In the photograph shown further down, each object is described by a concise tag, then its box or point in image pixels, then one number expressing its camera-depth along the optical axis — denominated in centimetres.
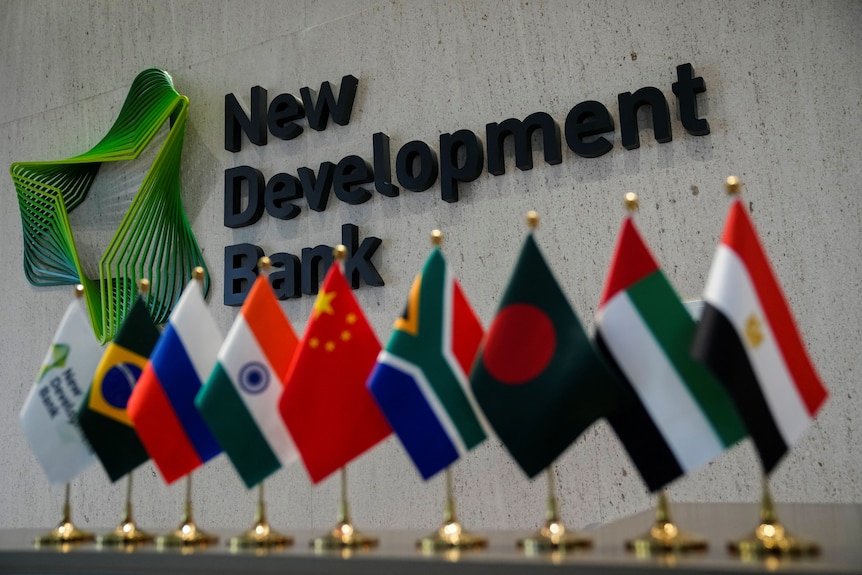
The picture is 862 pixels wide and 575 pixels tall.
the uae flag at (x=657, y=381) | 163
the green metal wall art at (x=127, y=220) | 449
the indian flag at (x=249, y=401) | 202
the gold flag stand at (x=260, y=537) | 187
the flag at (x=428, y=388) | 184
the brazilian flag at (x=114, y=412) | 222
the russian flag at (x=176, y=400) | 212
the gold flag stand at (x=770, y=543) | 139
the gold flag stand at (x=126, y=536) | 201
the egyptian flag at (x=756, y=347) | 153
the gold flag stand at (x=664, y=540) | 147
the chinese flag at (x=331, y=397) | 195
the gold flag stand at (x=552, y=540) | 156
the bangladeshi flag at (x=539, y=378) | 168
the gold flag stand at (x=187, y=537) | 195
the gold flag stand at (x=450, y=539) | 167
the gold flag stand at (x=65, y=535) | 209
